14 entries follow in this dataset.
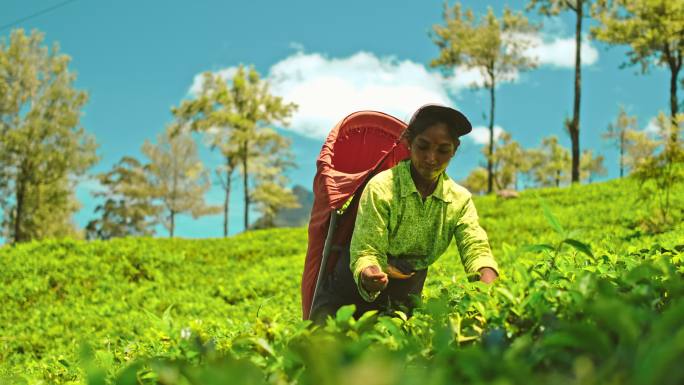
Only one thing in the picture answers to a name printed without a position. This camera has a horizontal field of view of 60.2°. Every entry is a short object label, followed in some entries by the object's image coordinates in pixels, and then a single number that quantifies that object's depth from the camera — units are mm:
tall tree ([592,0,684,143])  25375
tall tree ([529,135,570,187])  52906
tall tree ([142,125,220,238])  37688
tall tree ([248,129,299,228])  30703
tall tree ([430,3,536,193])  31000
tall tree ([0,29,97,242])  26719
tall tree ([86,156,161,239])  40312
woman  2908
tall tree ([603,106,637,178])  46875
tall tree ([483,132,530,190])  44438
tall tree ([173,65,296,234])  29078
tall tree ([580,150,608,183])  54250
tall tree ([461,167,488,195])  52972
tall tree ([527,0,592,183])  22109
